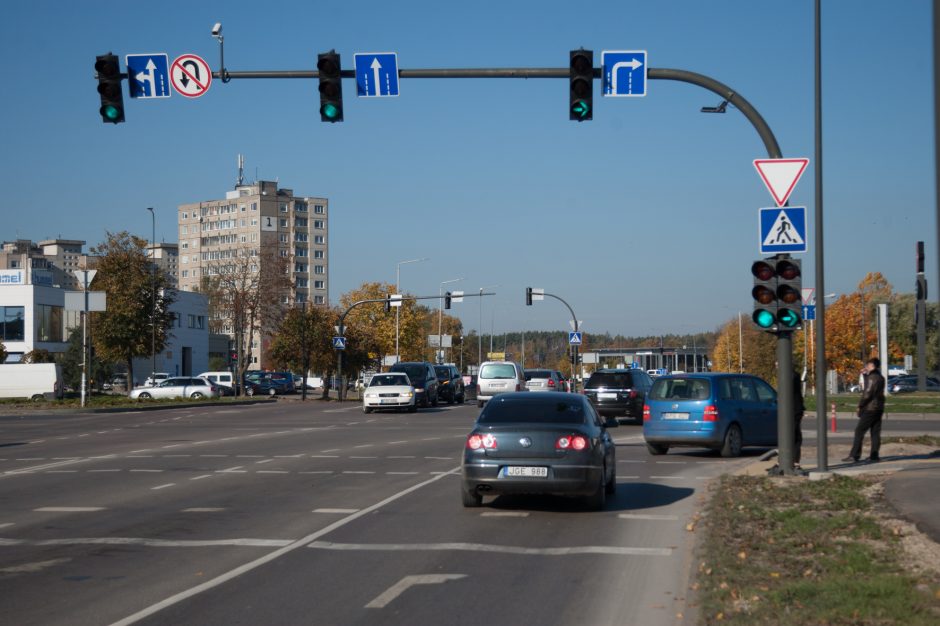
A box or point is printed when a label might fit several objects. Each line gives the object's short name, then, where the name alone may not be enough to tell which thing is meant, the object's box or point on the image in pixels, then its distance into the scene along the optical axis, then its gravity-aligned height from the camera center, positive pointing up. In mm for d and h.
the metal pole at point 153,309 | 58562 +1799
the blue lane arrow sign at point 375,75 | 15727 +4019
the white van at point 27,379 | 54281 -1985
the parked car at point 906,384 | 69569 -2974
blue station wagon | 20297 -1436
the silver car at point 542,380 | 43031 -1624
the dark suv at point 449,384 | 54125 -2256
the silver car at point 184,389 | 59094 -2724
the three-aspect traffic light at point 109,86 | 16000 +3910
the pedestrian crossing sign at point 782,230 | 14875 +1595
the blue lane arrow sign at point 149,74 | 16094 +4120
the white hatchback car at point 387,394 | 42562 -2165
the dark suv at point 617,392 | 33031 -1617
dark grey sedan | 12453 -1397
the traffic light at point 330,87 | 15703 +3838
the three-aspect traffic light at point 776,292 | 14898 +700
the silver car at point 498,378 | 43156 -1536
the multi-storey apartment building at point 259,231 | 152250 +16446
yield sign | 14750 +2370
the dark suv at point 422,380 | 47906 -1803
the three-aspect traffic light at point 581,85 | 15328 +3761
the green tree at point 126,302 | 57375 +2163
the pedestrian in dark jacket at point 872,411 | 18422 -1249
